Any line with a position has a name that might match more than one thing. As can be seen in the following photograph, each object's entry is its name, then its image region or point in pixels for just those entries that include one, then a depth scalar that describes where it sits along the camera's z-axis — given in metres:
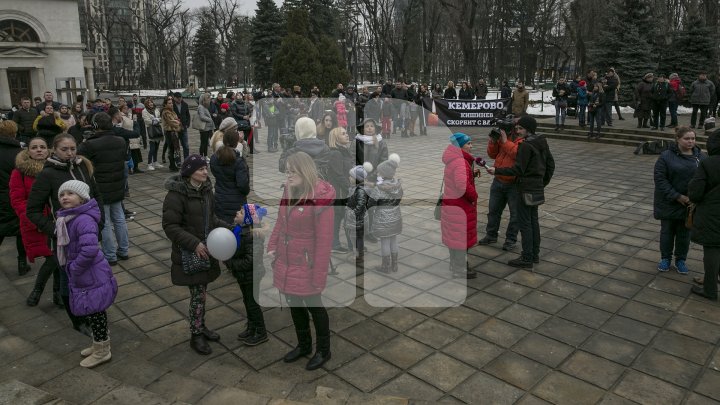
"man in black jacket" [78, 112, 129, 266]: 6.26
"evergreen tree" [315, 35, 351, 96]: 35.78
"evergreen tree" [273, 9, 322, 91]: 34.00
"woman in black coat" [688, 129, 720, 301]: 5.16
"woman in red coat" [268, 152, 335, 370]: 3.79
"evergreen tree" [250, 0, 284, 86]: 48.40
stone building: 31.12
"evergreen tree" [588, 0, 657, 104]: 23.14
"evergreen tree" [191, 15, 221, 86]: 67.31
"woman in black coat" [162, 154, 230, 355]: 4.09
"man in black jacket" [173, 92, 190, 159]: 13.15
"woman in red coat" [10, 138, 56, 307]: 5.29
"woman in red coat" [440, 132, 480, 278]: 5.85
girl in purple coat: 3.92
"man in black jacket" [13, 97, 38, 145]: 11.12
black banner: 19.12
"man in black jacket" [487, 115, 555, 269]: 6.15
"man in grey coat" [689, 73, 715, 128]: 15.70
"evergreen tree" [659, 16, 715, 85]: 23.67
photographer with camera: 6.77
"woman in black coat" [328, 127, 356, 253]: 6.41
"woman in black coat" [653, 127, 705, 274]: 5.83
